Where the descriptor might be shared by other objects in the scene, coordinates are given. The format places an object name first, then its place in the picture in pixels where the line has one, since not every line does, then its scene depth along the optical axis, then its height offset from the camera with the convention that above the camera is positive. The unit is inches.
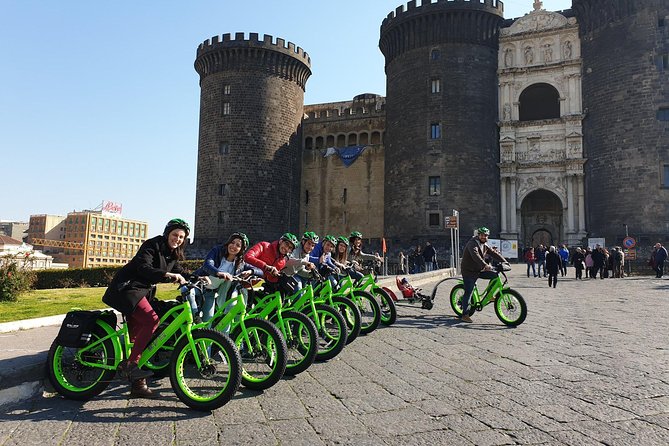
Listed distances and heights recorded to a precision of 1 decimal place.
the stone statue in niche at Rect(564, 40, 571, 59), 1238.3 +515.4
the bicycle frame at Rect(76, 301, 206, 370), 161.3 -29.4
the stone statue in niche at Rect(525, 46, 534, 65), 1272.1 +512.7
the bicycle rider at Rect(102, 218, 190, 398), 162.9 -16.2
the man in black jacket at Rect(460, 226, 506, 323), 321.8 -6.3
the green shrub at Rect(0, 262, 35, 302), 505.0 -35.1
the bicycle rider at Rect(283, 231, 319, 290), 240.1 -5.9
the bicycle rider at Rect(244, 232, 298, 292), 227.7 -1.3
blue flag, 1471.5 +291.6
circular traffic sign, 852.6 +22.7
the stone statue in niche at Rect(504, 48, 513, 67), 1296.8 +516.6
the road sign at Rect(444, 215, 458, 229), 750.5 +48.2
